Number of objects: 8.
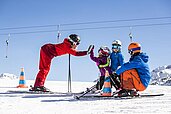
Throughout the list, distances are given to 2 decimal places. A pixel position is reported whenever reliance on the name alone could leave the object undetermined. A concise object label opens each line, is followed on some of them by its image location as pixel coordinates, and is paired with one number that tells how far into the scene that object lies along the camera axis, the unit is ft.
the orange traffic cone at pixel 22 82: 36.59
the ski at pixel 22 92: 28.64
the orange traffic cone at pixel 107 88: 23.21
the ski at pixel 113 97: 21.63
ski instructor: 30.12
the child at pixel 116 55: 26.55
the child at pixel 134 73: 22.70
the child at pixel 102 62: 27.55
